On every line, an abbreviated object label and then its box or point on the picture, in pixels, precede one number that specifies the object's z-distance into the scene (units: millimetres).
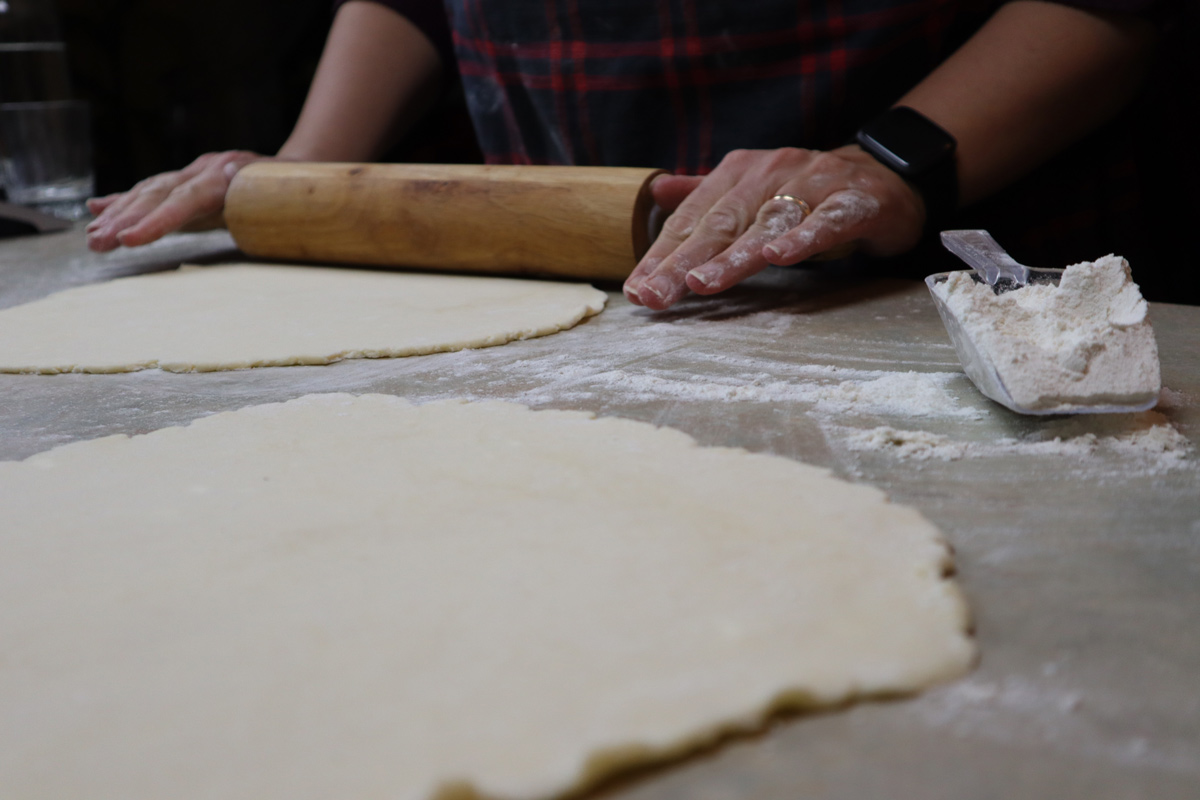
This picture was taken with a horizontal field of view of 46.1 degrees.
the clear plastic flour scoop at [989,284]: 571
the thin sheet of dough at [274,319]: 701
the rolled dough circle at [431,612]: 350
